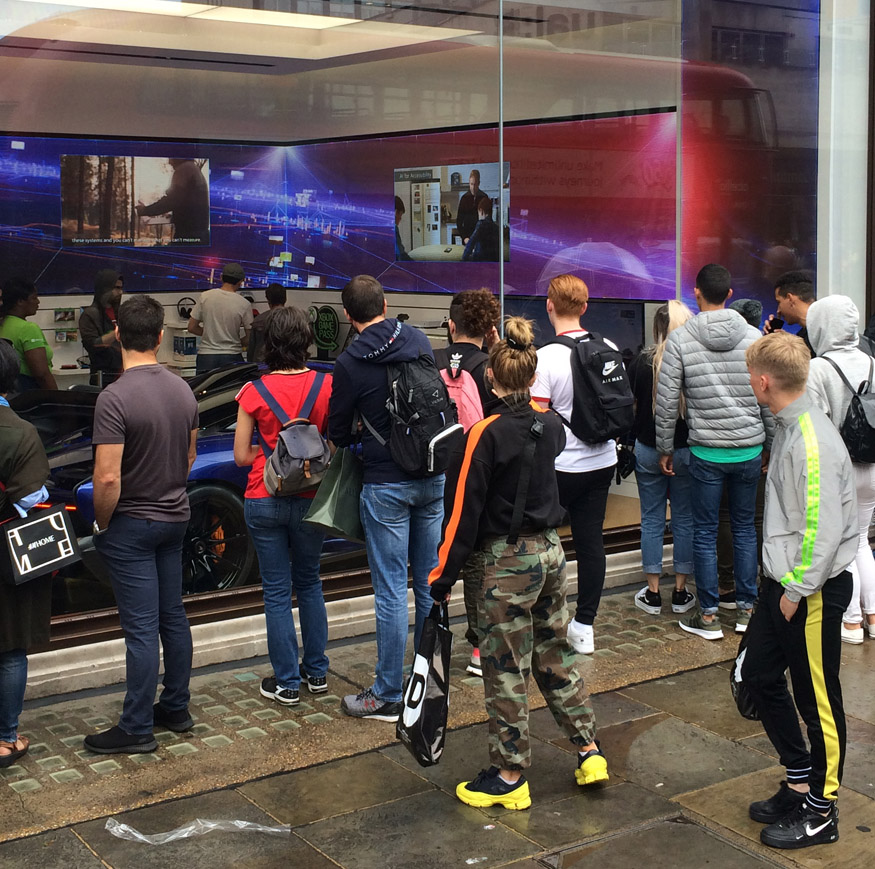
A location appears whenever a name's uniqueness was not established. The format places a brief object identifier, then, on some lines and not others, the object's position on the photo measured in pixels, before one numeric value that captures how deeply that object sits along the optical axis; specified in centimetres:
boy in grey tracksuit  420
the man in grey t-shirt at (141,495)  500
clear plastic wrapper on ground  444
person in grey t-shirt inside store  691
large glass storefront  727
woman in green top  610
